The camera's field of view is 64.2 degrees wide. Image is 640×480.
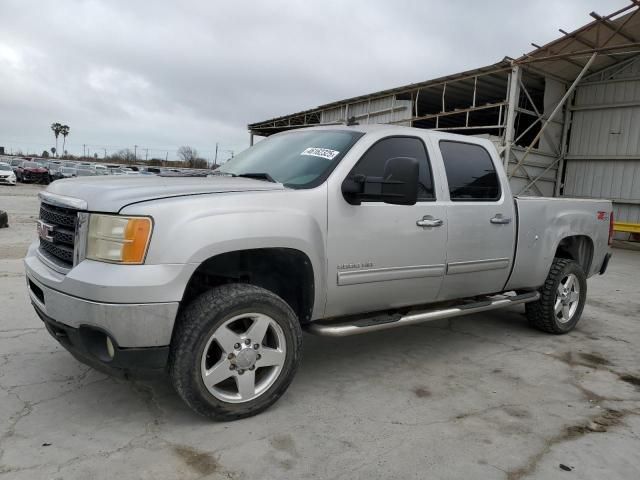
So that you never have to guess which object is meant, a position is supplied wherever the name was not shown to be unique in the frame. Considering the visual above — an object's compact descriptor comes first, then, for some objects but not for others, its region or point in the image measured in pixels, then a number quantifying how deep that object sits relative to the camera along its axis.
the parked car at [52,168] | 35.56
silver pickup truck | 2.67
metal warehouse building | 13.96
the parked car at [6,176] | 29.92
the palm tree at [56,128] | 105.75
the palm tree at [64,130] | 105.88
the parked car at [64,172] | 33.81
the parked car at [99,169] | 33.41
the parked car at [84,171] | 32.78
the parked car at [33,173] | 34.81
